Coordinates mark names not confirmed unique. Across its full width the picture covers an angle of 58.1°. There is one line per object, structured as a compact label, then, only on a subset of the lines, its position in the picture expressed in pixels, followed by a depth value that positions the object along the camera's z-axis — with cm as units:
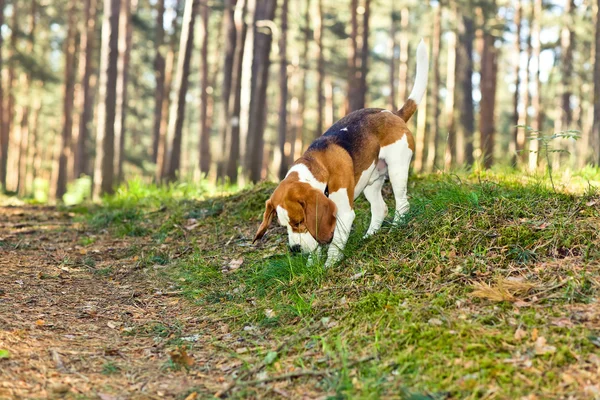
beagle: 485
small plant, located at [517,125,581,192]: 514
